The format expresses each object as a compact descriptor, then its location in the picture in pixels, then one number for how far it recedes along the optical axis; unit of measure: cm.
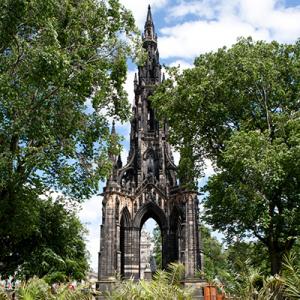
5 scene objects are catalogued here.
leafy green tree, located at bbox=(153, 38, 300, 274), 1659
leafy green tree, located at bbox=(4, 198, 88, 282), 2008
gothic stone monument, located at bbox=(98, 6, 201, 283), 3672
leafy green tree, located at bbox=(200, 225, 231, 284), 4944
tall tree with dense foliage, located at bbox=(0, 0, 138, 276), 1264
